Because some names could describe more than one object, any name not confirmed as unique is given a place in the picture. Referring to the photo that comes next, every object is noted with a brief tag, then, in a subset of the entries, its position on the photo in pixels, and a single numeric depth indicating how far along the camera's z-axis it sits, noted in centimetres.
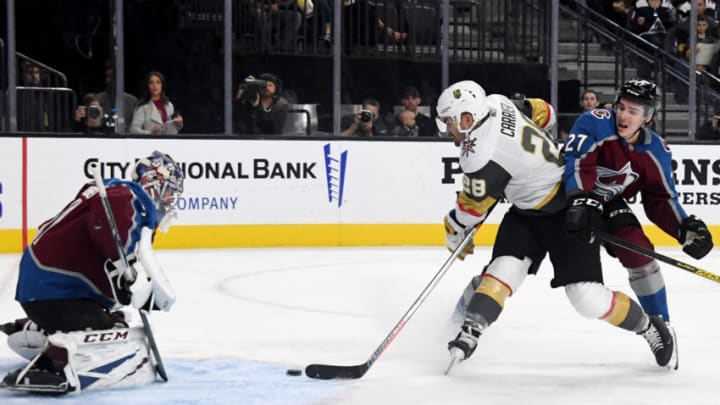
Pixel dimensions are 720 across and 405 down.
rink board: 1603
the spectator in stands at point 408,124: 1791
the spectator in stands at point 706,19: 1917
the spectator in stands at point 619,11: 2105
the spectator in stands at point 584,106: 1856
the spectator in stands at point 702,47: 1923
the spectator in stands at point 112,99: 1652
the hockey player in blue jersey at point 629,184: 834
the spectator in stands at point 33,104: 1620
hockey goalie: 702
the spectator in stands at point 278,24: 1794
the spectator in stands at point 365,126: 1769
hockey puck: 791
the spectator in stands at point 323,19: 1797
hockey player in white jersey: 806
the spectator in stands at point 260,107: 1725
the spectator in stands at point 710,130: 1855
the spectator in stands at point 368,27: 1816
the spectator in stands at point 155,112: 1662
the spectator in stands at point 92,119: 1644
